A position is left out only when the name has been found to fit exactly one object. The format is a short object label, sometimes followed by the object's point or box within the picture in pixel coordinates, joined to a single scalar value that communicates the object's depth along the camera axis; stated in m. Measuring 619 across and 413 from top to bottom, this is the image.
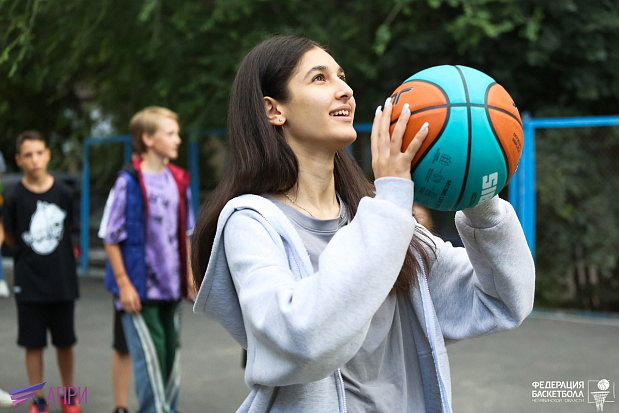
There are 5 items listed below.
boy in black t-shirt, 5.63
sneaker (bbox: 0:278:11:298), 6.01
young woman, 1.82
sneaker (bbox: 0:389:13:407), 5.19
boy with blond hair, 4.93
